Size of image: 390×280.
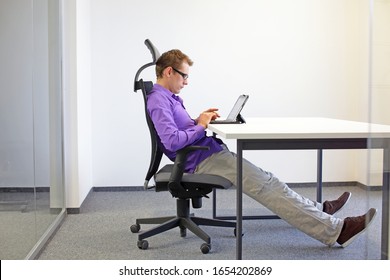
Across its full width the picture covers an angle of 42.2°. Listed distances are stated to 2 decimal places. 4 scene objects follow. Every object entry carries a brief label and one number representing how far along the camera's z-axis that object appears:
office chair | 2.63
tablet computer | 2.79
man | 2.56
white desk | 2.26
